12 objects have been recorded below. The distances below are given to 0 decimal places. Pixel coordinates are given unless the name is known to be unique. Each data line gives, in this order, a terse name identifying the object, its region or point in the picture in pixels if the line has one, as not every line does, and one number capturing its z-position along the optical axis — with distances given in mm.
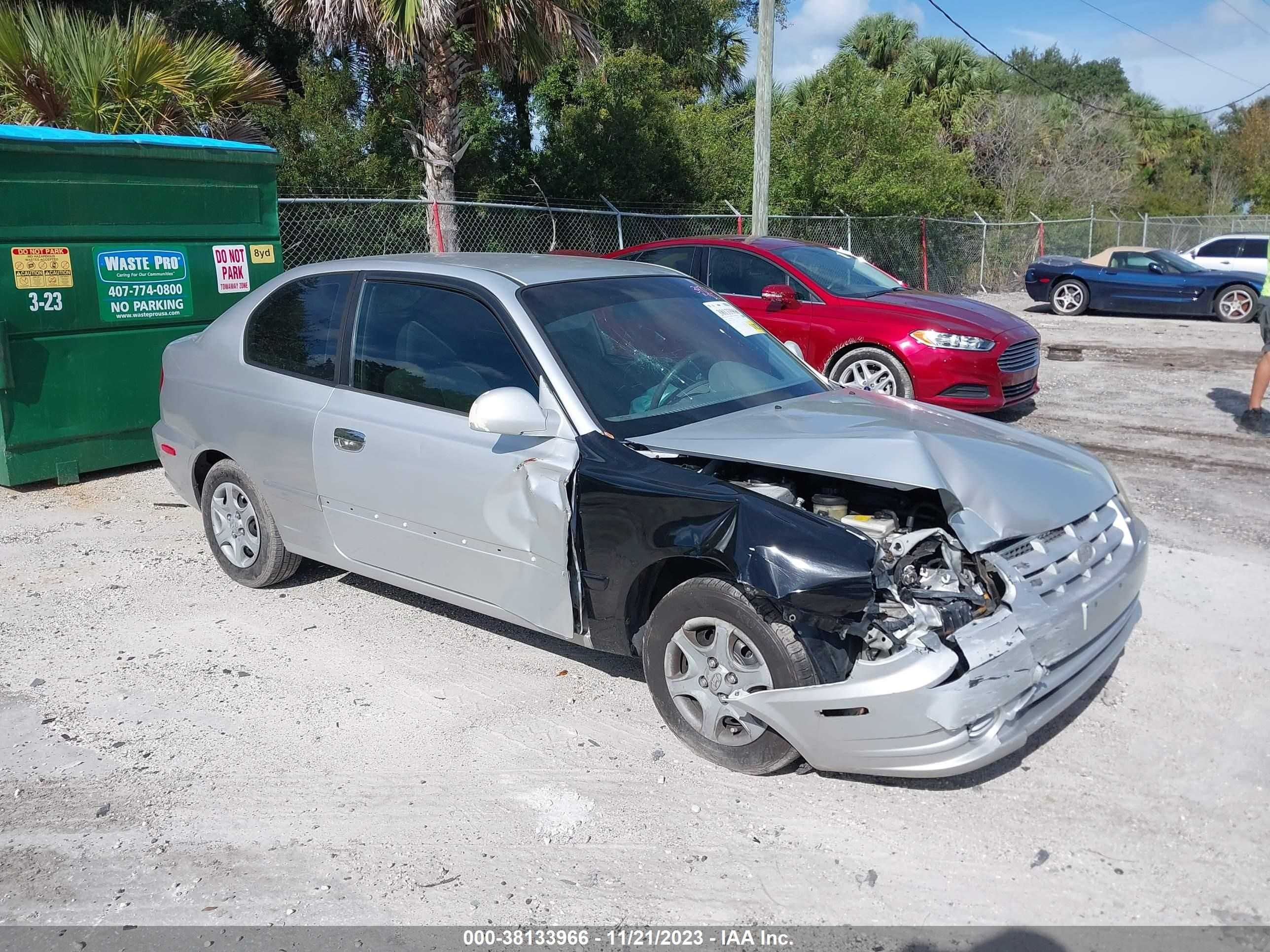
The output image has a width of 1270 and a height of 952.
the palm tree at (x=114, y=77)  9477
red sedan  8672
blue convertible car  17844
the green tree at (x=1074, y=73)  59188
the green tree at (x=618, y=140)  17688
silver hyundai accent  3252
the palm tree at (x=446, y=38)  11172
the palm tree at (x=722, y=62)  25578
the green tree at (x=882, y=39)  34344
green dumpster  6871
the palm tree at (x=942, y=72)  33875
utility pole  13008
